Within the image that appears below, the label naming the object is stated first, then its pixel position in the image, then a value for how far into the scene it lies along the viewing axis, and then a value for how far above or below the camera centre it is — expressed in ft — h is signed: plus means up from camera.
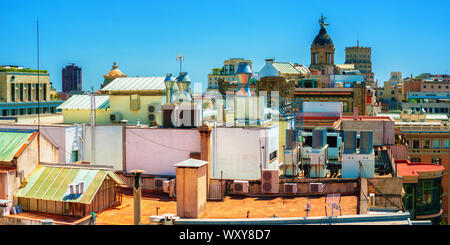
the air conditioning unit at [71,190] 72.54 -12.85
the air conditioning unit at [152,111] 110.52 -1.16
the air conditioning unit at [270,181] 78.79 -12.56
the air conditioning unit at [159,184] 86.99 -14.37
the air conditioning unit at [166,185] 85.40 -14.32
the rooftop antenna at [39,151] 81.57 -7.75
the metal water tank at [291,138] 90.48 -6.16
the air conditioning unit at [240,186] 80.69 -13.65
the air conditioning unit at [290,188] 79.30 -13.70
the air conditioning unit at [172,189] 83.52 -14.62
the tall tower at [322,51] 303.89 +36.07
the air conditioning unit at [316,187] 79.00 -13.60
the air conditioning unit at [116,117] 114.01 -2.64
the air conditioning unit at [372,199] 75.87 -14.85
